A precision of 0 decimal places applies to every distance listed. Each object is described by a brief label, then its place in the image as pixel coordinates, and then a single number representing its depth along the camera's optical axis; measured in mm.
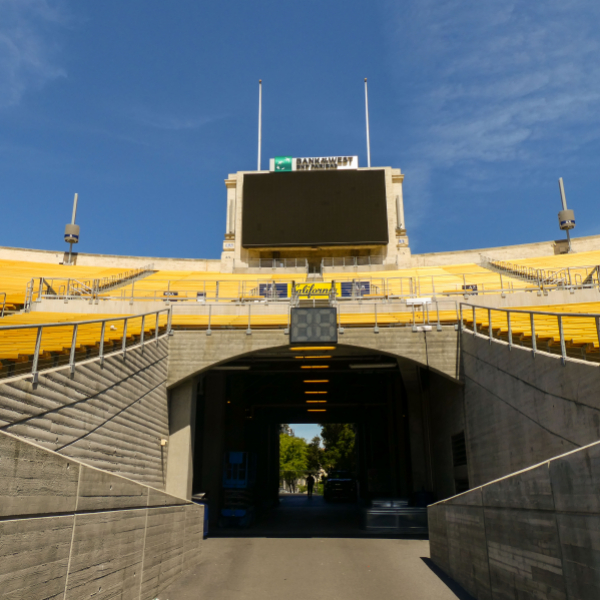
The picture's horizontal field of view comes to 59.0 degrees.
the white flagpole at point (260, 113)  48312
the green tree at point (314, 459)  73375
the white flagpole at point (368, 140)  45881
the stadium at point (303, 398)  5773
